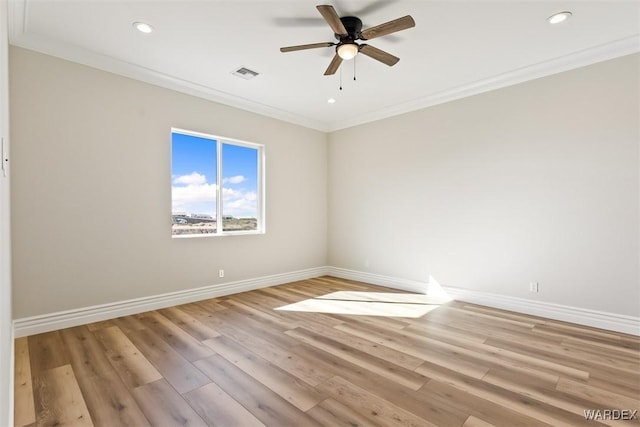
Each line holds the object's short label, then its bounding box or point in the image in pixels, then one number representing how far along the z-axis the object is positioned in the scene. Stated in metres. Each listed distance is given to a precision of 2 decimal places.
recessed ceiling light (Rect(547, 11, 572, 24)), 2.65
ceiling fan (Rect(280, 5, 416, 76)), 2.39
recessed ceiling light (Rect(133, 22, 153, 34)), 2.80
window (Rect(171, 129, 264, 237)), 4.15
